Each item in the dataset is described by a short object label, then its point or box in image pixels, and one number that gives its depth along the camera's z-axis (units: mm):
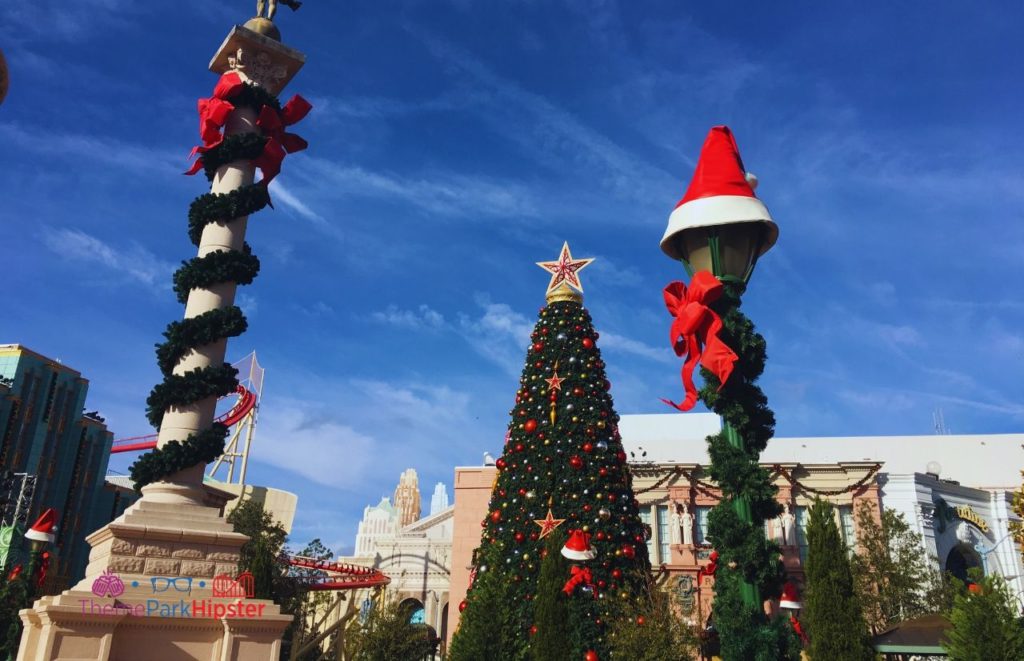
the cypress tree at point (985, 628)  12328
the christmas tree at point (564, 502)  20297
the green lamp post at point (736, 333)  10945
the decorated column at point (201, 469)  13508
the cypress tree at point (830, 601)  12289
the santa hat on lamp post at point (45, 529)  17875
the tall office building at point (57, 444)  48188
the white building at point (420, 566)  44719
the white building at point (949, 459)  34906
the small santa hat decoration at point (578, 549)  17016
